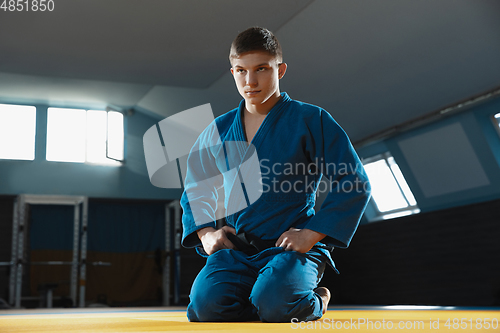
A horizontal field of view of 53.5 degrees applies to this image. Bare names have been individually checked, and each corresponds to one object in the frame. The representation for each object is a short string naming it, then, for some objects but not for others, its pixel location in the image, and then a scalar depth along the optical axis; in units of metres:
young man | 1.28
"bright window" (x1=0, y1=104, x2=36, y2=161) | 7.71
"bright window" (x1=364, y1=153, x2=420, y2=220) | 6.48
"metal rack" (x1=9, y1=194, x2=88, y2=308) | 6.81
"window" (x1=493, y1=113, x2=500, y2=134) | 4.86
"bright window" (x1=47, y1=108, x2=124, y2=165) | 8.02
